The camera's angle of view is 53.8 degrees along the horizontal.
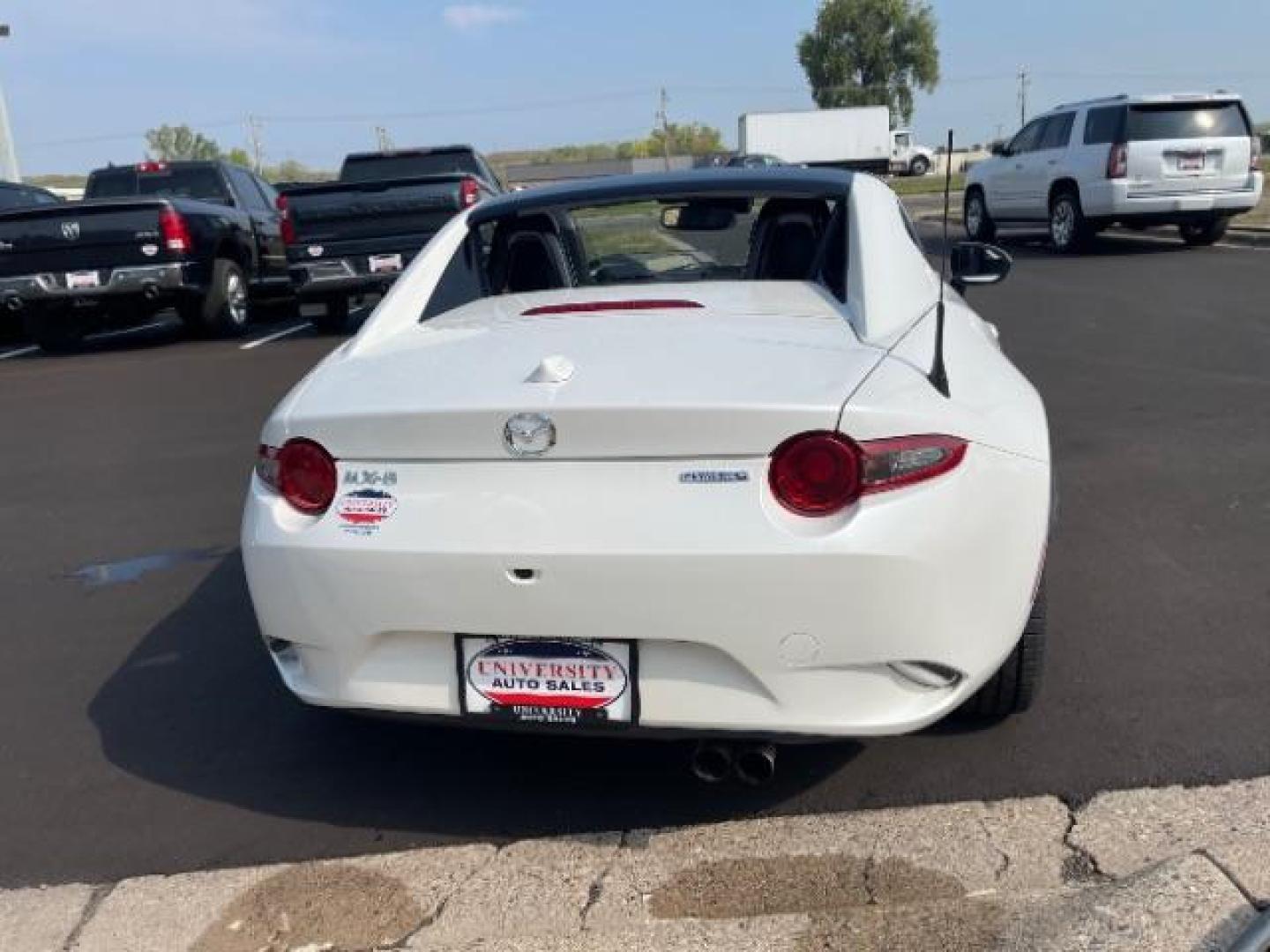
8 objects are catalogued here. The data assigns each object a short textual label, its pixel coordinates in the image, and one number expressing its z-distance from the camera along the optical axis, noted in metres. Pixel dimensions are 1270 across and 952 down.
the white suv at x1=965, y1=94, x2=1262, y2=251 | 15.39
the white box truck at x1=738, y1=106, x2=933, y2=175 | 56.72
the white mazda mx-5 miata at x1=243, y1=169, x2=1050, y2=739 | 2.65
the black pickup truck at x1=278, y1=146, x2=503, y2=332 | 11.21
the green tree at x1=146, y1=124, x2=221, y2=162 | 105.81
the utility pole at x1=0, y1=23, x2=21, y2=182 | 22.16
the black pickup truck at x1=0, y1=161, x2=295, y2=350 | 11.17
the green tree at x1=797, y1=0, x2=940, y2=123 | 80.44
